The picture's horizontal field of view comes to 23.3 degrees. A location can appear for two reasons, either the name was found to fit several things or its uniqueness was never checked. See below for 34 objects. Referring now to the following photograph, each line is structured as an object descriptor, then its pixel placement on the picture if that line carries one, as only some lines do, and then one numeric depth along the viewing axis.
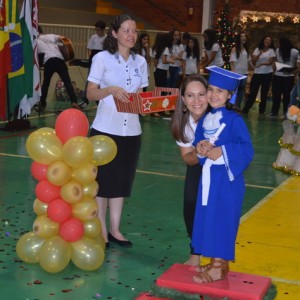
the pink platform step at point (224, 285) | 4.20
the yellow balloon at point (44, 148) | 4.89
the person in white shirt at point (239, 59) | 14.93
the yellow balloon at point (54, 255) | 4.81
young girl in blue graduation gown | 4.26
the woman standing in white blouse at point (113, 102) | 5.28
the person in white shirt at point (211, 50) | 15.57
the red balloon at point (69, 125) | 5.05
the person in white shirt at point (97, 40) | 14.53
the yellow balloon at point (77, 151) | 4.81
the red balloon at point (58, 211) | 4.91
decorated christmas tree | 20.20
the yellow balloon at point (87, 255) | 4.91
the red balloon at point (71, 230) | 4.92
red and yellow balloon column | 4.86
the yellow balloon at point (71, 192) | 4.88
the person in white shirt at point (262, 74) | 14.95
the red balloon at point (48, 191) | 4.96
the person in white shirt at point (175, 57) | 14.60
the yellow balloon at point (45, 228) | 4.95
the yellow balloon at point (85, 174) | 4.92
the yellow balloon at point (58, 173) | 4.85
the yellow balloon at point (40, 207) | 5.05
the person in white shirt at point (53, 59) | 13.00
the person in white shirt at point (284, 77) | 14.23
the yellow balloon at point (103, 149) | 5.05
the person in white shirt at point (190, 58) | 14.66
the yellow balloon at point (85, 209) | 4.97
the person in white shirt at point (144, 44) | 14.27
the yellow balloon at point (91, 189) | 5.04
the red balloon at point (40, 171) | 5.00
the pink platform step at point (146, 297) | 4.39
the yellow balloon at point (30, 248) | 5.00
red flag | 10.00
